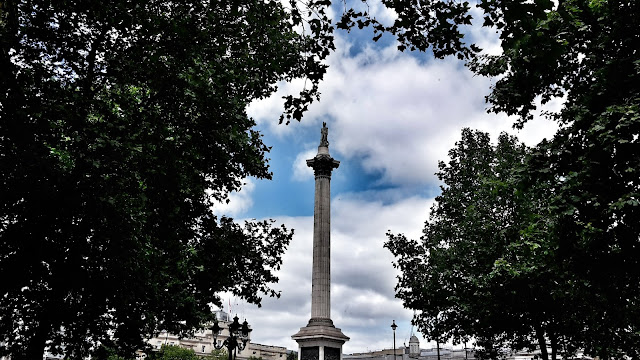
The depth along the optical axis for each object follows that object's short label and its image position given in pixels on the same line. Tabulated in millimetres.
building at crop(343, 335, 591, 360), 84500
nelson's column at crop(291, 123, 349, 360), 28364
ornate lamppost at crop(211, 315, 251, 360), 19000
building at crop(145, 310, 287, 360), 98431
